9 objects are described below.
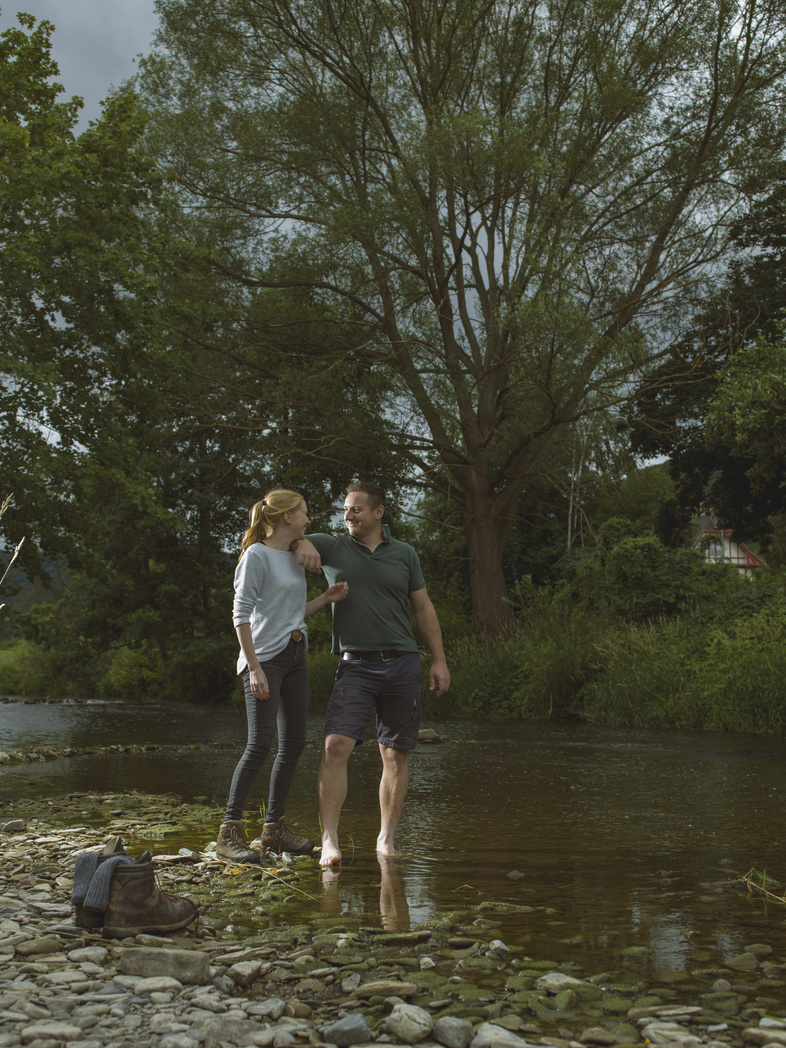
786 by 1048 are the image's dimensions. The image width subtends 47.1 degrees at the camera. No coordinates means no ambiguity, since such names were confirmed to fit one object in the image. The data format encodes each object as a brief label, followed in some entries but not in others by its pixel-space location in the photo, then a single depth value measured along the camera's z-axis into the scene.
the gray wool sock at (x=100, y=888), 3.33
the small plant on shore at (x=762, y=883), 3.77
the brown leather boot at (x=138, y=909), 3.31
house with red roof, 58.01
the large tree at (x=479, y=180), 17.83
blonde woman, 4.64
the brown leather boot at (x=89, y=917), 3.36
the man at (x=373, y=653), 4.81
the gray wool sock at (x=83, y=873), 3.38
